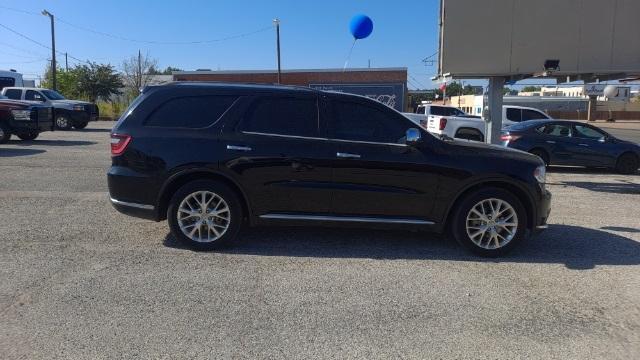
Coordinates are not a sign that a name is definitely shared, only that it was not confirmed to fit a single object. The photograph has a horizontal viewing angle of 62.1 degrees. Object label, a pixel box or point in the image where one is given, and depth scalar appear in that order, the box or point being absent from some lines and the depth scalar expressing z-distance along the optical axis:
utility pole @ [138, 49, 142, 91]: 57.38
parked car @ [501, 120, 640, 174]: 14.19
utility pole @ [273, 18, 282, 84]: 42.25
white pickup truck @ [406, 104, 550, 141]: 17.17
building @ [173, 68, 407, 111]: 46.41
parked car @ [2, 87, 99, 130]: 23.50
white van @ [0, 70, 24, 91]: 30.14
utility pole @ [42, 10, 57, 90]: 38.50
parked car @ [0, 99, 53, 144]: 16.77
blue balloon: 15.41
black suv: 5.82
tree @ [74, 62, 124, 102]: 49.44
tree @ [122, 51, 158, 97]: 57.35
